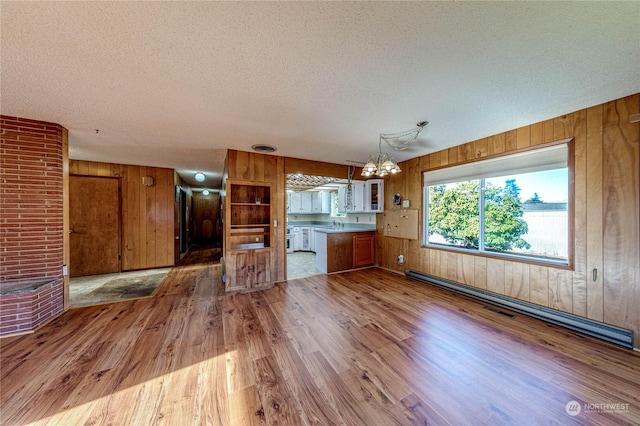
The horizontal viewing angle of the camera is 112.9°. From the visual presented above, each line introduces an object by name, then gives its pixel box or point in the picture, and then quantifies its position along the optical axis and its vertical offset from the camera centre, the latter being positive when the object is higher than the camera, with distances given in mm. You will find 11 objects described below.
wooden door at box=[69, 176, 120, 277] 4375 -249
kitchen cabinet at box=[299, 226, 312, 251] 7352 -891
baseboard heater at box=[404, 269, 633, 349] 2075 -1221
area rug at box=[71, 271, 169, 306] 3199 -1303
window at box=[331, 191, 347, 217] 6995 +261
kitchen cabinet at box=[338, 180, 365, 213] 5082 +361
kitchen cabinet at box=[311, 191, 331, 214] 7113 +353
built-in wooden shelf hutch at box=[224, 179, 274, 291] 3590 -435
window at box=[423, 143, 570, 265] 2605 +89
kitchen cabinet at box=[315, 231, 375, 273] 4688 -878
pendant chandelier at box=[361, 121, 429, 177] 2709 +1113
